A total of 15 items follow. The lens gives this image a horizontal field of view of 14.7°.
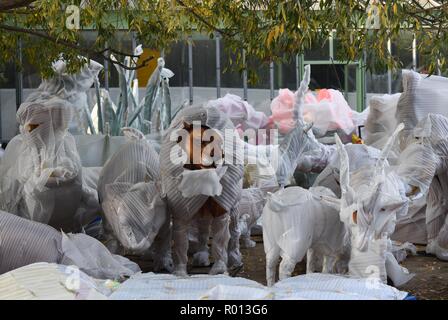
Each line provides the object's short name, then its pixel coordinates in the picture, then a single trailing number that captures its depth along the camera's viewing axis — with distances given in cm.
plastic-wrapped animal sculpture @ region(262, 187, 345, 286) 949
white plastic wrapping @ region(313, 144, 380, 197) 1197
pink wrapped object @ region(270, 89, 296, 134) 1920
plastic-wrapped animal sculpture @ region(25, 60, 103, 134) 1492
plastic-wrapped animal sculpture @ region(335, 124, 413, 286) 892
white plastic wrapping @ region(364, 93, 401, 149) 1602
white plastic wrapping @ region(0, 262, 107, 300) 701
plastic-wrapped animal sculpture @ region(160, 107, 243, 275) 1079
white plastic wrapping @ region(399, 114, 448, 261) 1205
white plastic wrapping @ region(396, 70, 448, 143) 1370
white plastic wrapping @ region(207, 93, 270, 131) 1907
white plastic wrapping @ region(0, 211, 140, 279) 949
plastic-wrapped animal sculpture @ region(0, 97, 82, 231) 1186
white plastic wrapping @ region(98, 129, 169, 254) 1096
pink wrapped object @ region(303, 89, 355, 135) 1930
